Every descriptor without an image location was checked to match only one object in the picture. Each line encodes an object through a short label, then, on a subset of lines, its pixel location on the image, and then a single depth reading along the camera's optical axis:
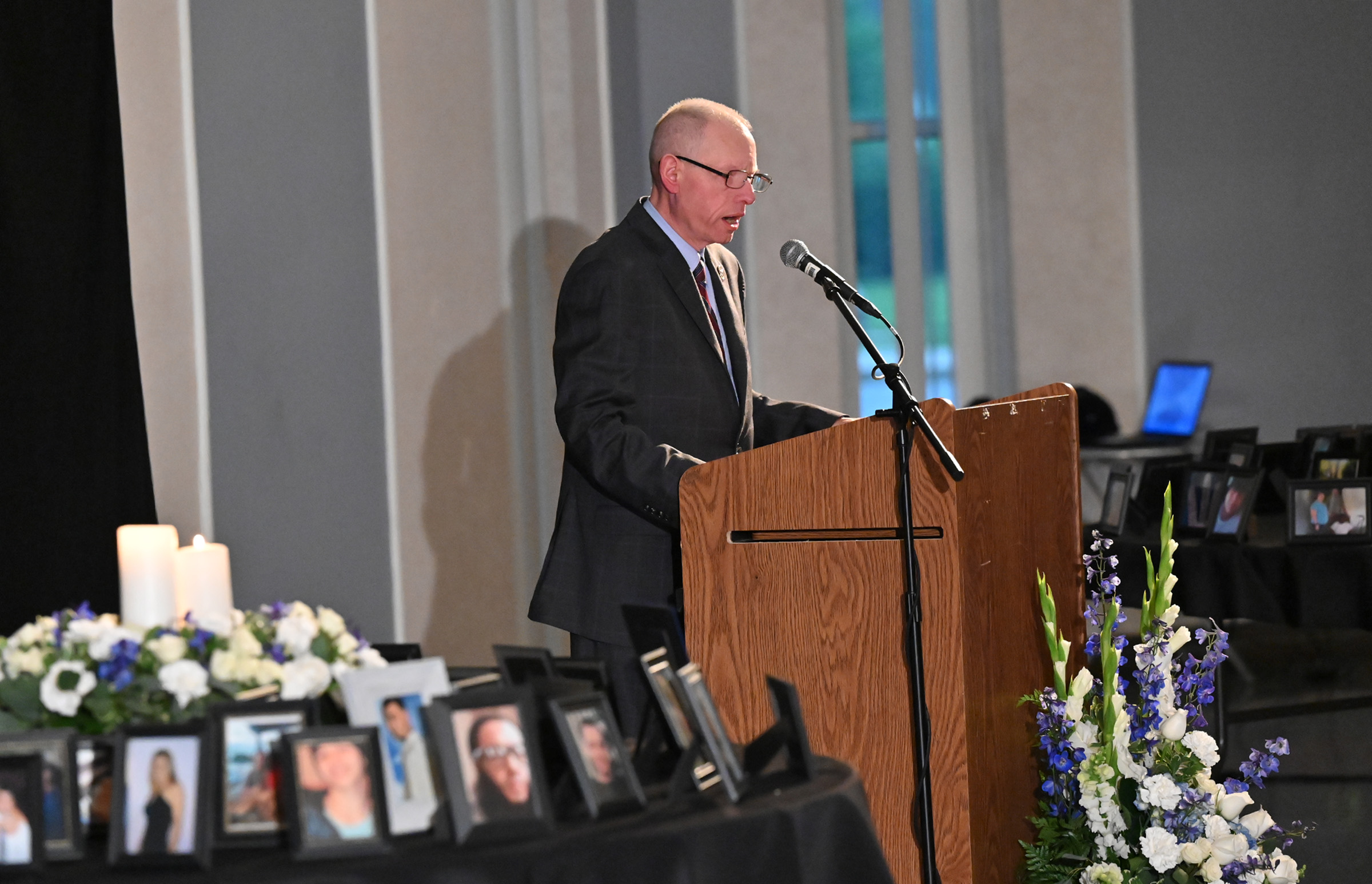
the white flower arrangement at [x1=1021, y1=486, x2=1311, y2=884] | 10.10
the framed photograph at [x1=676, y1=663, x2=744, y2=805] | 9.10
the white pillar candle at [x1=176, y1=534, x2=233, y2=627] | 9.21
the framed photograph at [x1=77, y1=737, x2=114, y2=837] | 9.01
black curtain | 11.39
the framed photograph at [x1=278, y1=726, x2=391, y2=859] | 8.89
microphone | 10.06
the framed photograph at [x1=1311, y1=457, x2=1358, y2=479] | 15.94
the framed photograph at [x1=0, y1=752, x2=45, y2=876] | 8.89
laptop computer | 23.49
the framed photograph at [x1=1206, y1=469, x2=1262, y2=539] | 14.79
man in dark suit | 10.46
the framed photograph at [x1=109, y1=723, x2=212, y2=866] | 8.89
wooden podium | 10.03
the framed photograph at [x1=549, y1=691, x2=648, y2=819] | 9.04
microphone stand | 9.87
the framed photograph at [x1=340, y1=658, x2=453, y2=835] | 8.96
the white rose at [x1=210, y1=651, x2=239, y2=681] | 9.07
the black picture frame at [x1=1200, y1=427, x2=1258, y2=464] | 18.01
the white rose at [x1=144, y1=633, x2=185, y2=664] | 9.06
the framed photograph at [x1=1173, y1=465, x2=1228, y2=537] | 15.35
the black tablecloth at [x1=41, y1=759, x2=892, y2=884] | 8.86
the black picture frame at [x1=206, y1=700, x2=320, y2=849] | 8.93
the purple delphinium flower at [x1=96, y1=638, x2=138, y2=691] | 9.05
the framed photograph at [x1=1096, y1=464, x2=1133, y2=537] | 16.39
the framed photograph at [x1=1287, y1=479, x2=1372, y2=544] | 13.97
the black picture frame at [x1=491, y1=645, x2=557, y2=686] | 9.34
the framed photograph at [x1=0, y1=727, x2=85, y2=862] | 8.93
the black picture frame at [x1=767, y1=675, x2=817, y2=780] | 9.20
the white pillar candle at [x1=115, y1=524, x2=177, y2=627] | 9.19
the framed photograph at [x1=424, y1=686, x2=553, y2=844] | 8.93
